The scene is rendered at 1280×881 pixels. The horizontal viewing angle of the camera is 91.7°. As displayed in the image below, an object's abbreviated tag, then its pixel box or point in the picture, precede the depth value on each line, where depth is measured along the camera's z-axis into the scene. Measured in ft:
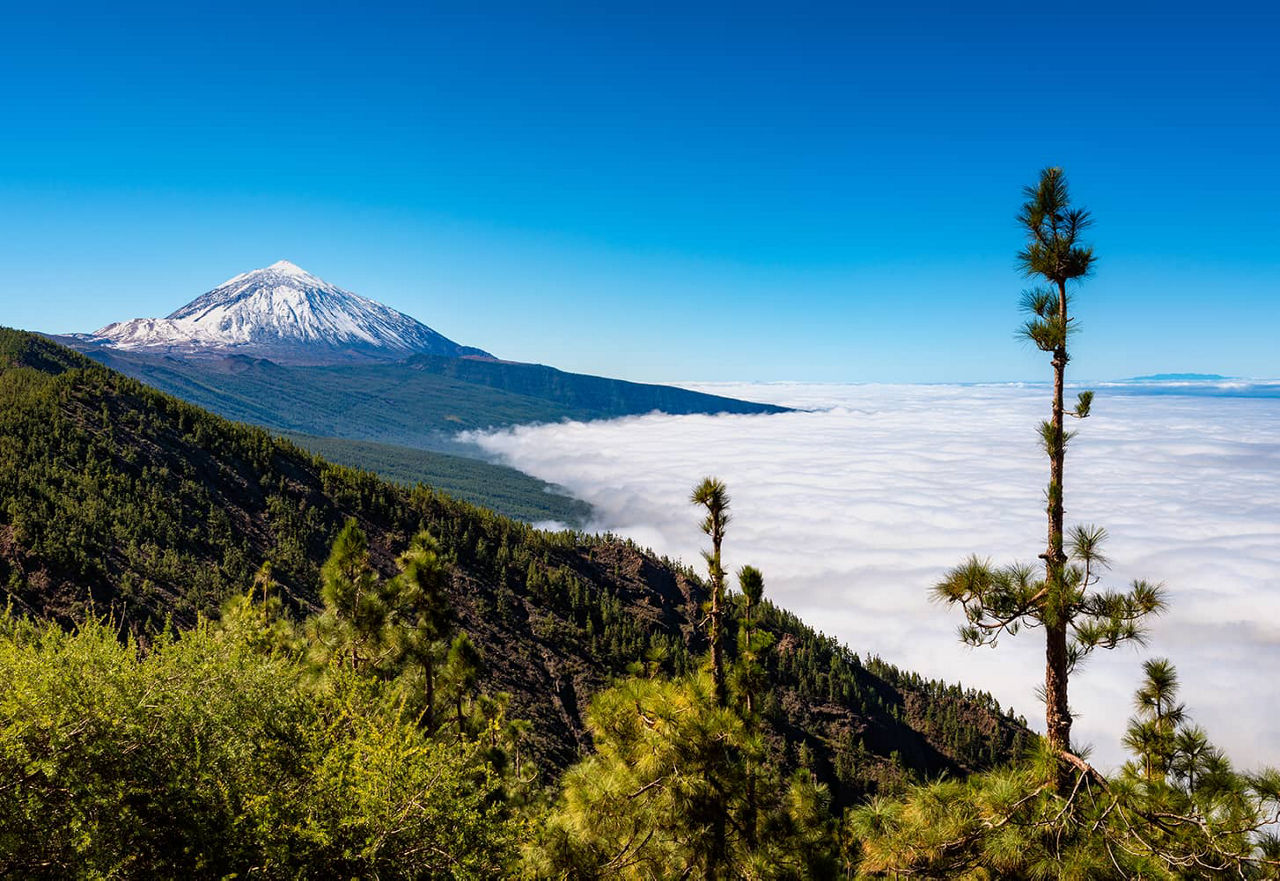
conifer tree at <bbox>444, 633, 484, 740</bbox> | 72.28
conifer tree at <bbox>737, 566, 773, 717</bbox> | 49.55
